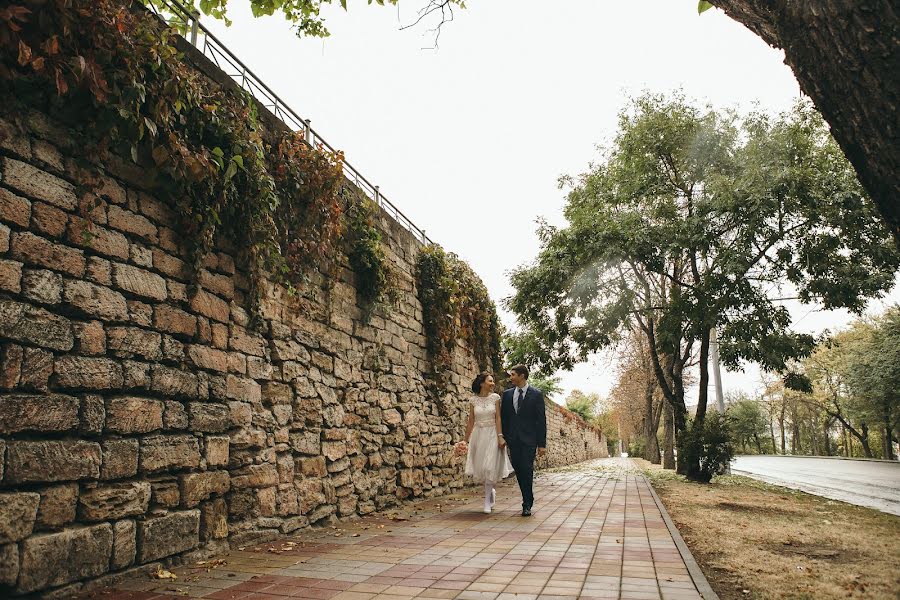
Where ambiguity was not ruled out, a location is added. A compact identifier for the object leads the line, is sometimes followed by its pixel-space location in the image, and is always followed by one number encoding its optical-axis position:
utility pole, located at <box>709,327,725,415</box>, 18.12
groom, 7.24
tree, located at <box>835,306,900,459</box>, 27.53
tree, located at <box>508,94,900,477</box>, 11.07
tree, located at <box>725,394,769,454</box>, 60.89
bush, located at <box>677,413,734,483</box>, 12.62
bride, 7.37
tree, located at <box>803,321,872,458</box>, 35.72
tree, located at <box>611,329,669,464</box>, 25.70
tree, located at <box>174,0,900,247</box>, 2.03
